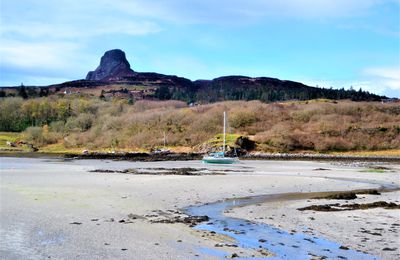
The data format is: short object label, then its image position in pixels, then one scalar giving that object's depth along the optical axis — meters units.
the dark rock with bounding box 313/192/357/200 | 25.86
